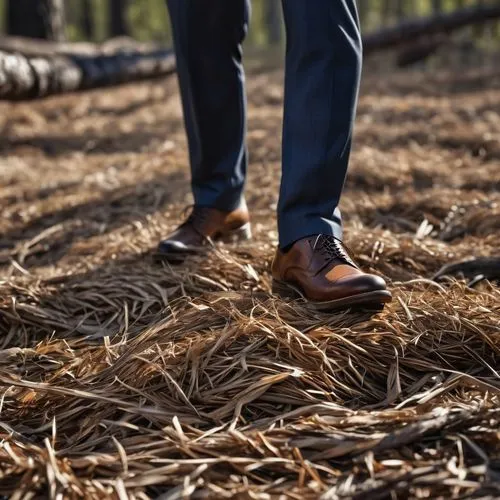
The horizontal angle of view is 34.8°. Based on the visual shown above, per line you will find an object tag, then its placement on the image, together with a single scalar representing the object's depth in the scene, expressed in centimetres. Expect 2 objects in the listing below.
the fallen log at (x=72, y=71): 512
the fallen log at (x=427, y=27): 986
